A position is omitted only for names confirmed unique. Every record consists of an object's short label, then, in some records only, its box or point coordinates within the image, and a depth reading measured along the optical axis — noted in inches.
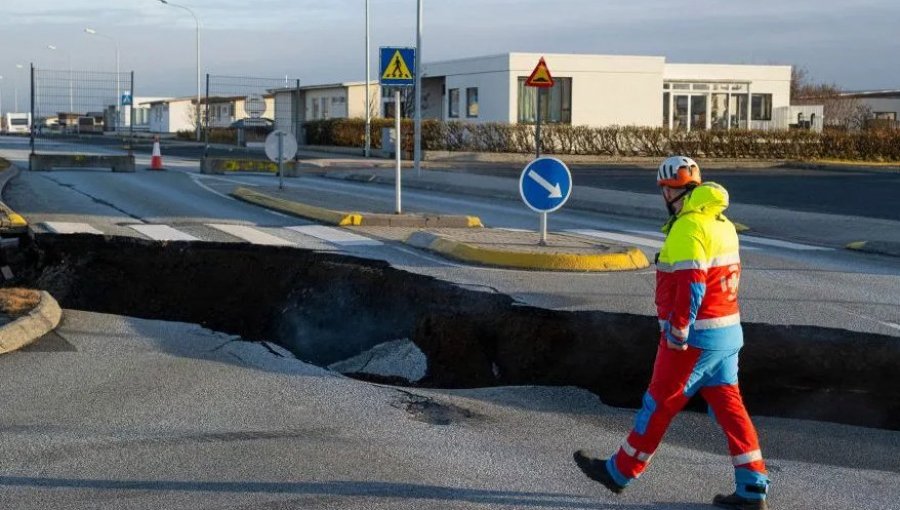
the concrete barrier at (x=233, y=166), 1144.2
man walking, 194.4
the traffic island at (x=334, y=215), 617.0
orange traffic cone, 1178.1
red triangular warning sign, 782.9
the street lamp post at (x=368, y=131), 1673.2
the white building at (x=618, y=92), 1814.7
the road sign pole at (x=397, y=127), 603.0
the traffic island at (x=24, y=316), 301.0
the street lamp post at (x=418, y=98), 1194.6
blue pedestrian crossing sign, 635.5
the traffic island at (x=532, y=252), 463.5
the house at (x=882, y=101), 2746.1
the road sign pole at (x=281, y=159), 866.8
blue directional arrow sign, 479.8
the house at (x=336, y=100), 2161.7
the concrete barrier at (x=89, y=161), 1112.2
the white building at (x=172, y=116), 3305.1
